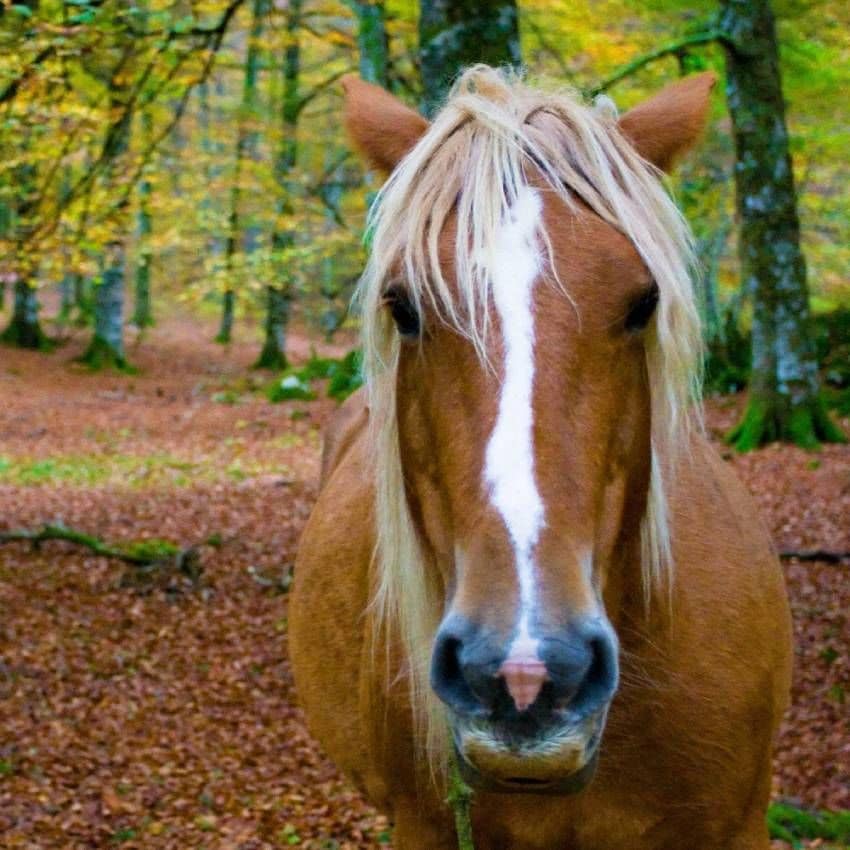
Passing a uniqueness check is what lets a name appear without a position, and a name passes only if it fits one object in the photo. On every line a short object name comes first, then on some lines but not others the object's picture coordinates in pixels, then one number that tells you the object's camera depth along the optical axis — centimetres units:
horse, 183
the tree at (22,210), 756
